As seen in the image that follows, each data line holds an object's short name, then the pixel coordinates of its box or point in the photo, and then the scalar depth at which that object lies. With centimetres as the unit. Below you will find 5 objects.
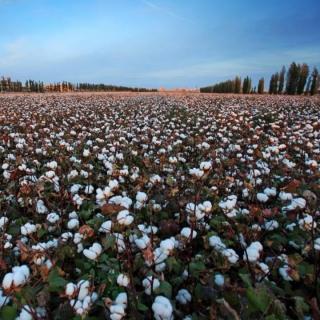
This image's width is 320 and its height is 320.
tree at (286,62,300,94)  4953
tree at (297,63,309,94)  4894
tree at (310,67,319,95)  4744
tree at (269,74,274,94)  5291
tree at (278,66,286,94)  5191
